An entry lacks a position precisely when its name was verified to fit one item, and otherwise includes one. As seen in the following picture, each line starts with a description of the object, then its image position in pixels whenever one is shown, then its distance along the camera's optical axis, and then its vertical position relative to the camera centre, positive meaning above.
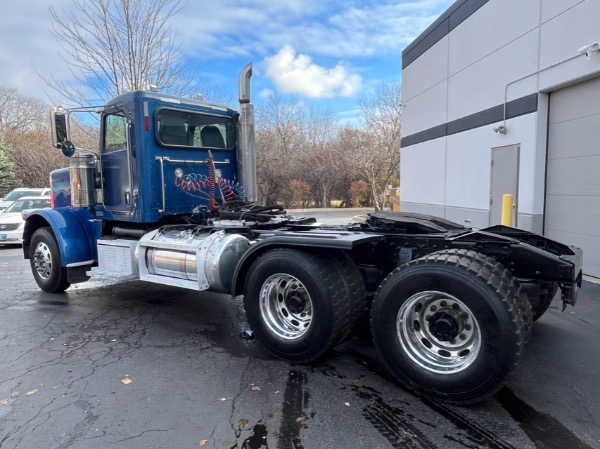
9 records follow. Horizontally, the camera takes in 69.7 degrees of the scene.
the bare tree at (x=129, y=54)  15.25 +4.87
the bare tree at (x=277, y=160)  29.20 +1.92
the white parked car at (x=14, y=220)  13.01 -0.91
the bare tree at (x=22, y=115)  37.78 +6.79
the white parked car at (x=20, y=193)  16.81 -0.11
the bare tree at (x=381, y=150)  24.47 +2.18
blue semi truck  3.30 -0.67
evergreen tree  28.04 +1.21
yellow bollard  7.12 -0.39
